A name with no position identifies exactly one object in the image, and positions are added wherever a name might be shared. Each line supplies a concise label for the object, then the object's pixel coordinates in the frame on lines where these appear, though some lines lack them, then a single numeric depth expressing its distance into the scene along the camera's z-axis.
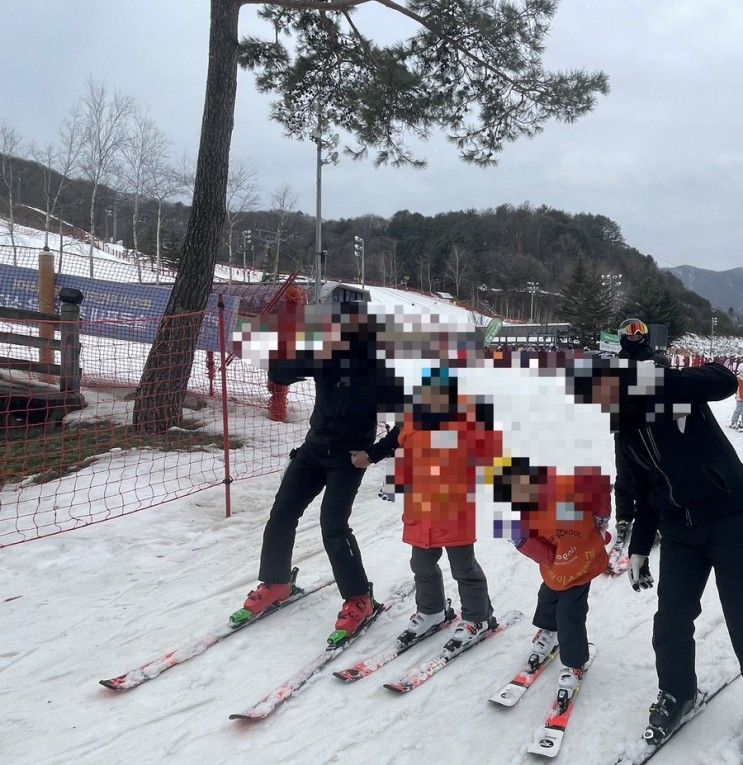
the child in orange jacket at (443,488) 2.91
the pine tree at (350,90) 7.48
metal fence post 5.25
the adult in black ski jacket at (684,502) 2.32
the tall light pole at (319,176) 9.81
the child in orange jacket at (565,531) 2.62
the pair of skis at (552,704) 2.47
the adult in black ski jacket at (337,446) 3.18
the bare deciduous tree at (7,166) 44.59
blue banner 9.45
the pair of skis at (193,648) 2.96
